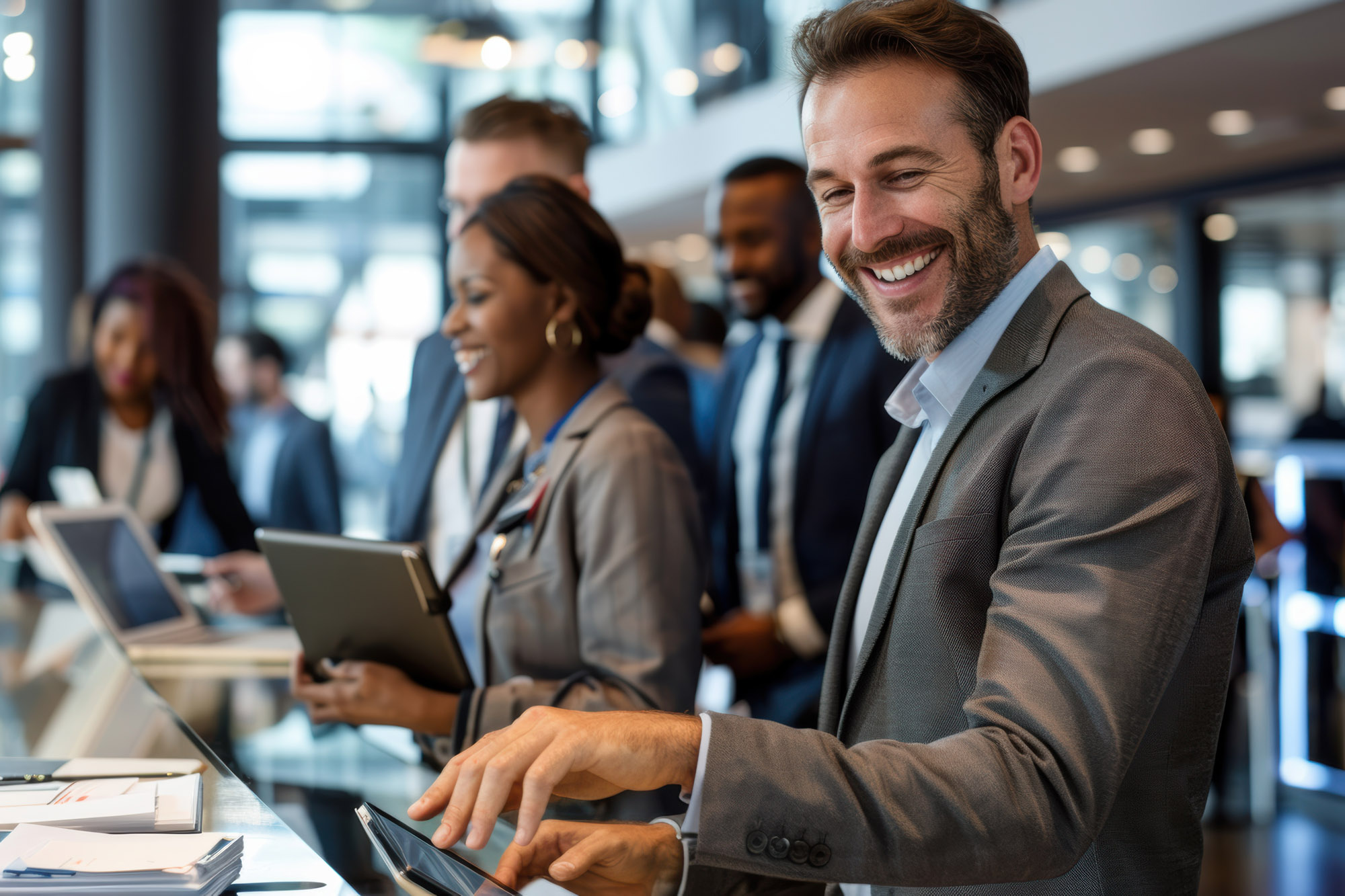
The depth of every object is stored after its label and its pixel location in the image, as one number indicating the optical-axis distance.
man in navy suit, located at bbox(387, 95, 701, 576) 2.40
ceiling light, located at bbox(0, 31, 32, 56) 8.52
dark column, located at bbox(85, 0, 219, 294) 5.74
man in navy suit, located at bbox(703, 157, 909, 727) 2.59
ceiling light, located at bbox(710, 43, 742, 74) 9.04
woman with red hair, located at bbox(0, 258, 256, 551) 3.38
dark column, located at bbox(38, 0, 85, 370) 7.31
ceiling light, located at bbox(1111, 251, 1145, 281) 9.85
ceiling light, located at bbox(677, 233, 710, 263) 12.62
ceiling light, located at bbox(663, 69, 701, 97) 9.75
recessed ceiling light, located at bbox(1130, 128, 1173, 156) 7.39
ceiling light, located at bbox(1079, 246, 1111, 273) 10.17
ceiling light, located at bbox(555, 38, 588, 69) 11.61
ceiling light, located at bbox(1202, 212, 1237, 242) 9.05
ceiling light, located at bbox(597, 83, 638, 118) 11.09
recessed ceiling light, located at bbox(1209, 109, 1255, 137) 6.97
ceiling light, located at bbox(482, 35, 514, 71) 10.27
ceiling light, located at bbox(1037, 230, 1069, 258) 10.52
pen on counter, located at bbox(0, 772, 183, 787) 1.37
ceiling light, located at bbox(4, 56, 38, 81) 8.42
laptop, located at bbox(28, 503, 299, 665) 2.32
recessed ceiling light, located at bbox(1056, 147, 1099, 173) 8.00
